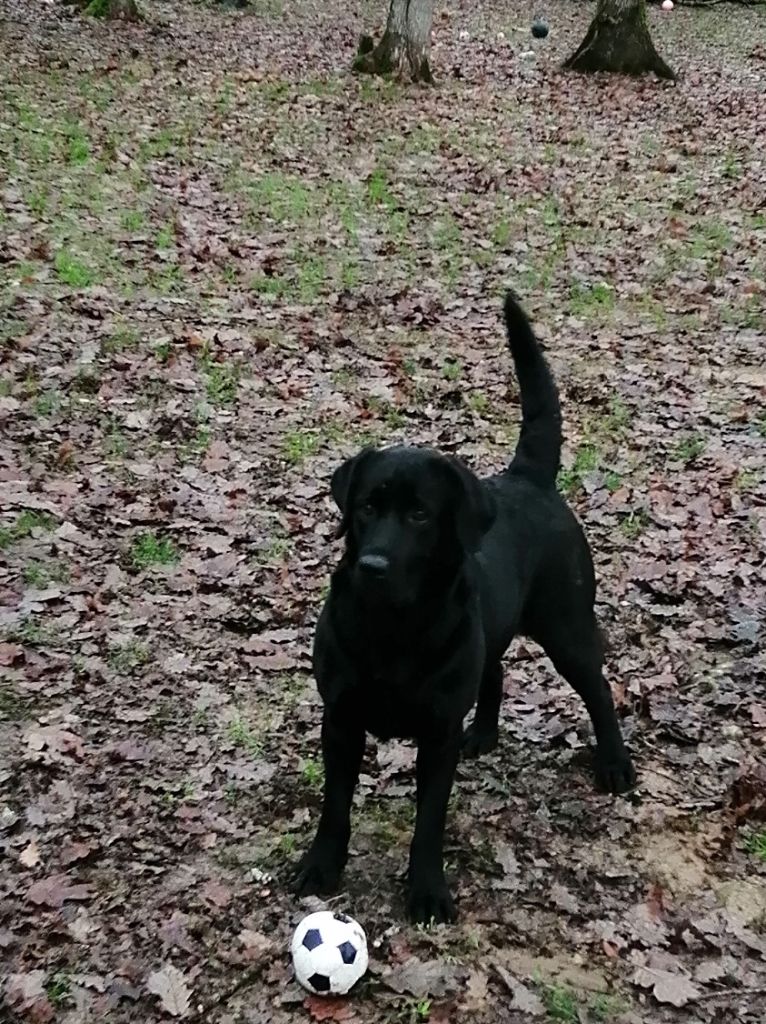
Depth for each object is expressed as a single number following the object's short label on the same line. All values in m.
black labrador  3.26
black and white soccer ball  3.21
